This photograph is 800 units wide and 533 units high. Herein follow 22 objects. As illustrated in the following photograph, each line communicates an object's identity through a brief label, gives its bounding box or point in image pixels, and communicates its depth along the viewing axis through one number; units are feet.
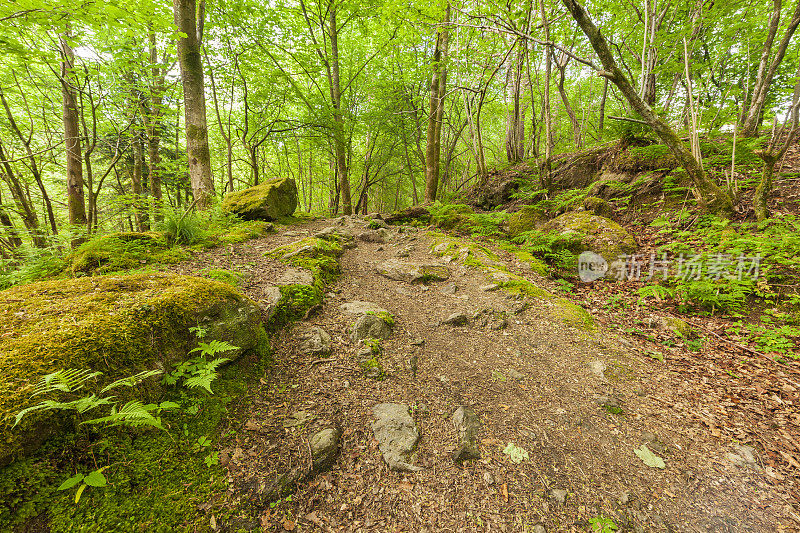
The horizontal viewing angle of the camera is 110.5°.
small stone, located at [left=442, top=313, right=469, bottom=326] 13.93
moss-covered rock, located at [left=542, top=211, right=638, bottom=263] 19.74
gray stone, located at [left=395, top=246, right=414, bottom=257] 22.59
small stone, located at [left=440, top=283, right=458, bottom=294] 17.14
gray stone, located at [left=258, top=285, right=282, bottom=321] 10.59
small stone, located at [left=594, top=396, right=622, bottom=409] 9.70
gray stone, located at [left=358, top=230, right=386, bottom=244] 26.58
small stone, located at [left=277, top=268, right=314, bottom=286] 13.15
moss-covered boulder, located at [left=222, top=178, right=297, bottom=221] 26.25
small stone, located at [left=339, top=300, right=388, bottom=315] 12.79
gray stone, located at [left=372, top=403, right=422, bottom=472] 7.21
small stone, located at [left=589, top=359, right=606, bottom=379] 11.30
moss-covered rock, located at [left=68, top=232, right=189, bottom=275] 12.00
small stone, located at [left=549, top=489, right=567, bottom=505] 6.74
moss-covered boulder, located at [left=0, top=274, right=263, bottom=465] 4.65
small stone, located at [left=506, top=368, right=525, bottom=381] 10.90
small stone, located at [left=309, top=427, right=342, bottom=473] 6.77
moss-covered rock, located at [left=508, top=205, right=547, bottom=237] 28.24
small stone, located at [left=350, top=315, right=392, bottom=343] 11.21
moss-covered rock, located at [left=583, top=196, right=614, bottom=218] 25.04
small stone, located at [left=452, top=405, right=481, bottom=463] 7.51
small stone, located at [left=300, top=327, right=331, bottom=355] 9.98
